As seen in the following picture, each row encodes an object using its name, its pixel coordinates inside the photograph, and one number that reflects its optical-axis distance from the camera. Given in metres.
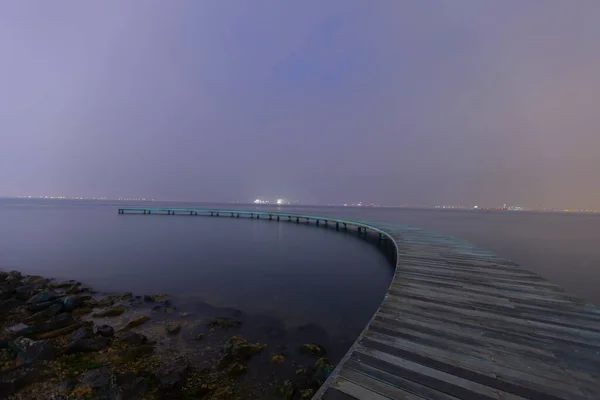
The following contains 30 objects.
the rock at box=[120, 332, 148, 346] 5.99
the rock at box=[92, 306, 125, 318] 7.65
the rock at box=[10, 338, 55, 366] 5.13
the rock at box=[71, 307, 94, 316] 7.78
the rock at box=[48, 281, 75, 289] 10.48
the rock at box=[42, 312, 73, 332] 6.62
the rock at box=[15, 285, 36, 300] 9.00
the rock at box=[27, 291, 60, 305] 8.20
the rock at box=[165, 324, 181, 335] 6.71
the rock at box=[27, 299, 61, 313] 7.85
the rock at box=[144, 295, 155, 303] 8.99
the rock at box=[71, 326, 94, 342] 5.87
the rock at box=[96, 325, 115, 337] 6.32
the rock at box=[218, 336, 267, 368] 5.50
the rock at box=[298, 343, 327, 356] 5.98
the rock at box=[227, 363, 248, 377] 5.08
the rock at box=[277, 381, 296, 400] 4.51
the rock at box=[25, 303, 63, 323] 7.25
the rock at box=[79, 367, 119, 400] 4.29
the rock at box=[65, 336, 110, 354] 5.54
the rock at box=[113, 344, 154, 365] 5.32
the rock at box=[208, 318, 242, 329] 7.18
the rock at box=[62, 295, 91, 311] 8.03
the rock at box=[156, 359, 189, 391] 4.56
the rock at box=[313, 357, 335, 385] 4.89
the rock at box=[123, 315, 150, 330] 6.97
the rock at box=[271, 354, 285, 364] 5.58
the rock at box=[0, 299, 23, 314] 7.85
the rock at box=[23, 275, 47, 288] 10.68
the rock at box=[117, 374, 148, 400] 4.32
